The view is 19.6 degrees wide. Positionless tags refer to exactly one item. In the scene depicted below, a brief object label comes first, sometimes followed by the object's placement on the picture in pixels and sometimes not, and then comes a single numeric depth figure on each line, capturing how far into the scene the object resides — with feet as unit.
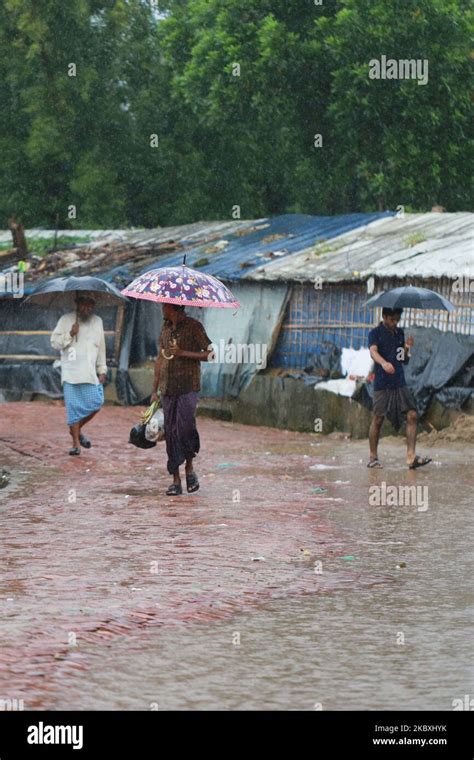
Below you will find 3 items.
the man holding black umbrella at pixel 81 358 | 50.57
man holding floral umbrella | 41.34
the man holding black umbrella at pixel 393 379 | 49.03
